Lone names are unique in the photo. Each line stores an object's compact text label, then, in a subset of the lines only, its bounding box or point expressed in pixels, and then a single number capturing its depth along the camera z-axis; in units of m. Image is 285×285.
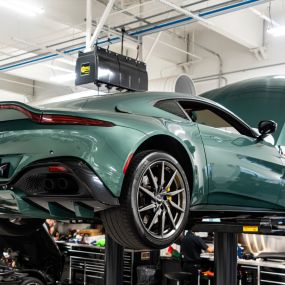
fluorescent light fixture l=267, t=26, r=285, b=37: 8.62
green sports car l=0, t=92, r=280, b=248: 2.40
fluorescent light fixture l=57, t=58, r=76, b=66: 12.71
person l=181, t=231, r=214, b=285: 7.54
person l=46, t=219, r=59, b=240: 10.50
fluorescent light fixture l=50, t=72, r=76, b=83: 12.49
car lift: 3.43
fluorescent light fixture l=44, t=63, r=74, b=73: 12.90
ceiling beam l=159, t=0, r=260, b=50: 7.78
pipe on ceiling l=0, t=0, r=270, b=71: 7.82
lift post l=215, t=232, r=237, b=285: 4.01
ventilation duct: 7.10
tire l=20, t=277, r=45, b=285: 6.41
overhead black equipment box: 6.94
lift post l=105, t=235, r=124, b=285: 4.48
